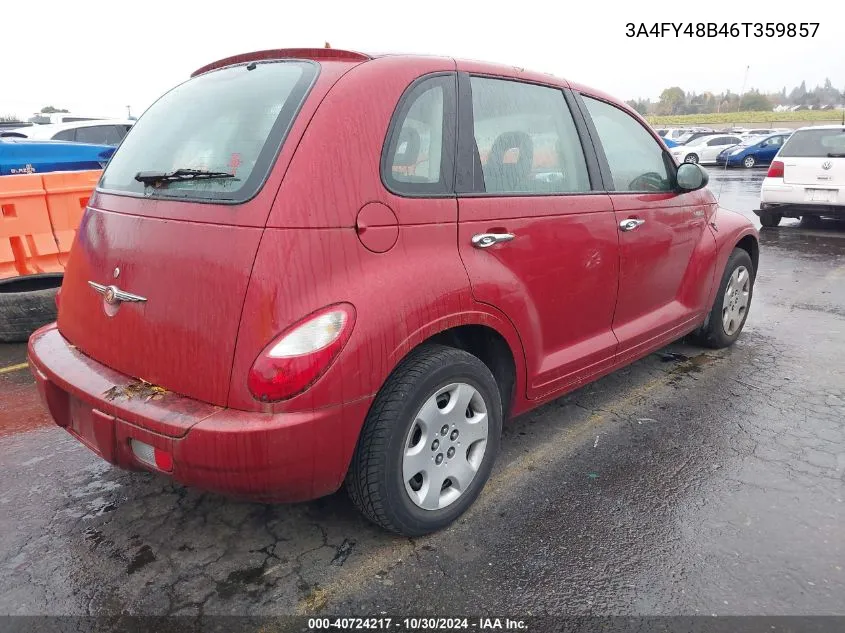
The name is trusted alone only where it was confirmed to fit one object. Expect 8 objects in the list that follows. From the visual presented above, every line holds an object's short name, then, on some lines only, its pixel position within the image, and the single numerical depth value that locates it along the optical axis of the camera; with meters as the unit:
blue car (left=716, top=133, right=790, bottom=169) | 25.23
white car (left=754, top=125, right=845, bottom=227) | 9.43
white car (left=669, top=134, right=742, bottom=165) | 28.33
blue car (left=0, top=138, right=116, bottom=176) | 6.09
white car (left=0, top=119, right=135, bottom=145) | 10.24
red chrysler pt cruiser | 2.06
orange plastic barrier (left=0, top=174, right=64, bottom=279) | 5.37
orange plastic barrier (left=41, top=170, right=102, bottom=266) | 5.61
